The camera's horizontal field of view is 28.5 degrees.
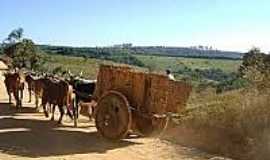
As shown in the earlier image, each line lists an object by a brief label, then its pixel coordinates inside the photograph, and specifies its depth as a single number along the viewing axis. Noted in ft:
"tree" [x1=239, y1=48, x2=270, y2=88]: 48.19
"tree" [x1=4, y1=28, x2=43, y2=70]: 164.54
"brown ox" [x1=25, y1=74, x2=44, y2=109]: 61.44
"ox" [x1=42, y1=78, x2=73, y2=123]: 50.08
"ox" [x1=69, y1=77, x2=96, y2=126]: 50.57
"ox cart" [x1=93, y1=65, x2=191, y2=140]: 42.09
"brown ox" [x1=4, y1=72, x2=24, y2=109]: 61.05
